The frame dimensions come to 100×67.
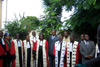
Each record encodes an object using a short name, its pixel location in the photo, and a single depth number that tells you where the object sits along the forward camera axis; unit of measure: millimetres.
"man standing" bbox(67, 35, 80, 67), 3909
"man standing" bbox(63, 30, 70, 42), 4087
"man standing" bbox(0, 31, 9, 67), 3814
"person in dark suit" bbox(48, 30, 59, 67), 4255
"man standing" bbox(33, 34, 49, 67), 4534
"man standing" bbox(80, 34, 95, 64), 3582
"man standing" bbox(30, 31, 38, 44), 4736
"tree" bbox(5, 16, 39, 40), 5640
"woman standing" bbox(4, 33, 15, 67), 4264
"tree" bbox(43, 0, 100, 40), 4762
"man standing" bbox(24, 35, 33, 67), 4659
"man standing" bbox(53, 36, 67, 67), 4147
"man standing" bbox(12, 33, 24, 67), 4624
